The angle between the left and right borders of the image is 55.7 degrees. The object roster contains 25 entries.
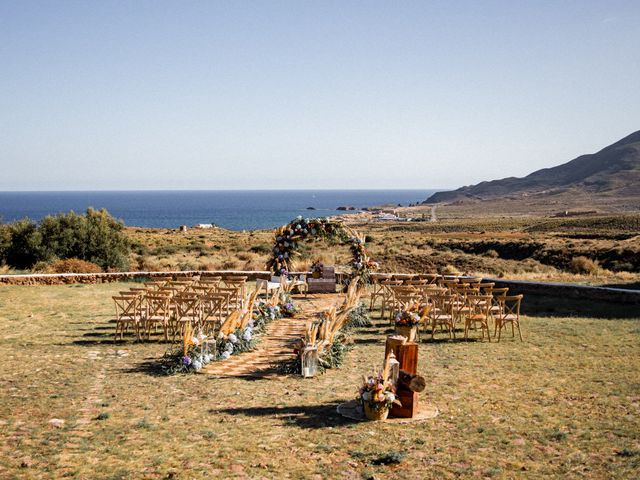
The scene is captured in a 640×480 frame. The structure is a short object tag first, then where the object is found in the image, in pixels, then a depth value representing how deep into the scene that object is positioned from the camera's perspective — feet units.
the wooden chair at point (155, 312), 38.17
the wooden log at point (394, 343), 25.71
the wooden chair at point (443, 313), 41.22
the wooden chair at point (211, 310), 38.37
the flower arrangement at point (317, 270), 60.75
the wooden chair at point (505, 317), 40.04
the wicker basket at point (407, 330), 34.47
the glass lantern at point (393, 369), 24.81
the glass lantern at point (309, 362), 30.63
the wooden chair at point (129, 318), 38.24
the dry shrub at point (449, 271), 78.33
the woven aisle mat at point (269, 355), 31.60
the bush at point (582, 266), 93.86
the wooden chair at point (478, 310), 40.32
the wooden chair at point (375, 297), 53.52
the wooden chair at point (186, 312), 37.83
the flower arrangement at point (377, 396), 23.68
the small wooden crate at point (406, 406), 24.22
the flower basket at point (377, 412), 23.81
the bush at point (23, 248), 82.48
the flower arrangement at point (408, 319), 34.37
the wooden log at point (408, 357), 25.38
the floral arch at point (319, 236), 61.31
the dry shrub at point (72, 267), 69.72
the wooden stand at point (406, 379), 23.98
